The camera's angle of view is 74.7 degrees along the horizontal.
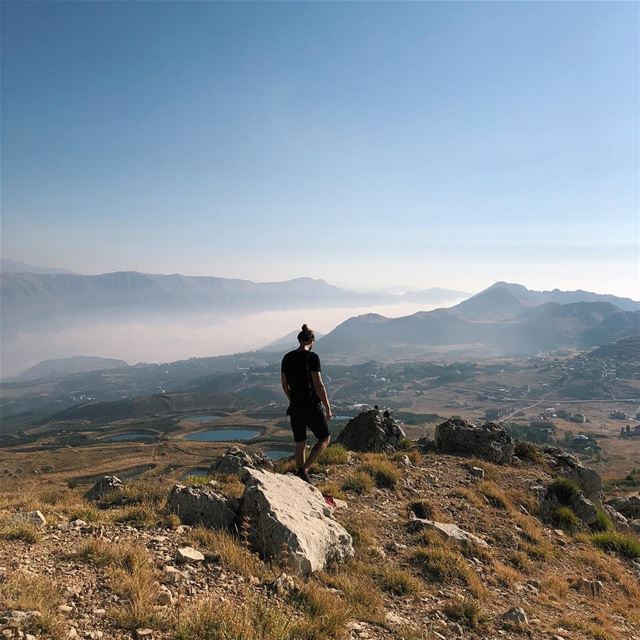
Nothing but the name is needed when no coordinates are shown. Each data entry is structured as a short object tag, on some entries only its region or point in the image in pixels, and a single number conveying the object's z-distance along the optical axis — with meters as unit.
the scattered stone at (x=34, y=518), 8.60
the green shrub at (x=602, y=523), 15.53
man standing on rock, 11.02
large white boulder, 7.81
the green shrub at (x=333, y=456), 15.77
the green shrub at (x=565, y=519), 14.58
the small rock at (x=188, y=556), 7.30
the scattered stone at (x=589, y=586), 10.23
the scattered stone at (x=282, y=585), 6.80
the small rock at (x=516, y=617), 7.63
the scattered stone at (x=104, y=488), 12.84
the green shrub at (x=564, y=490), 16.02
